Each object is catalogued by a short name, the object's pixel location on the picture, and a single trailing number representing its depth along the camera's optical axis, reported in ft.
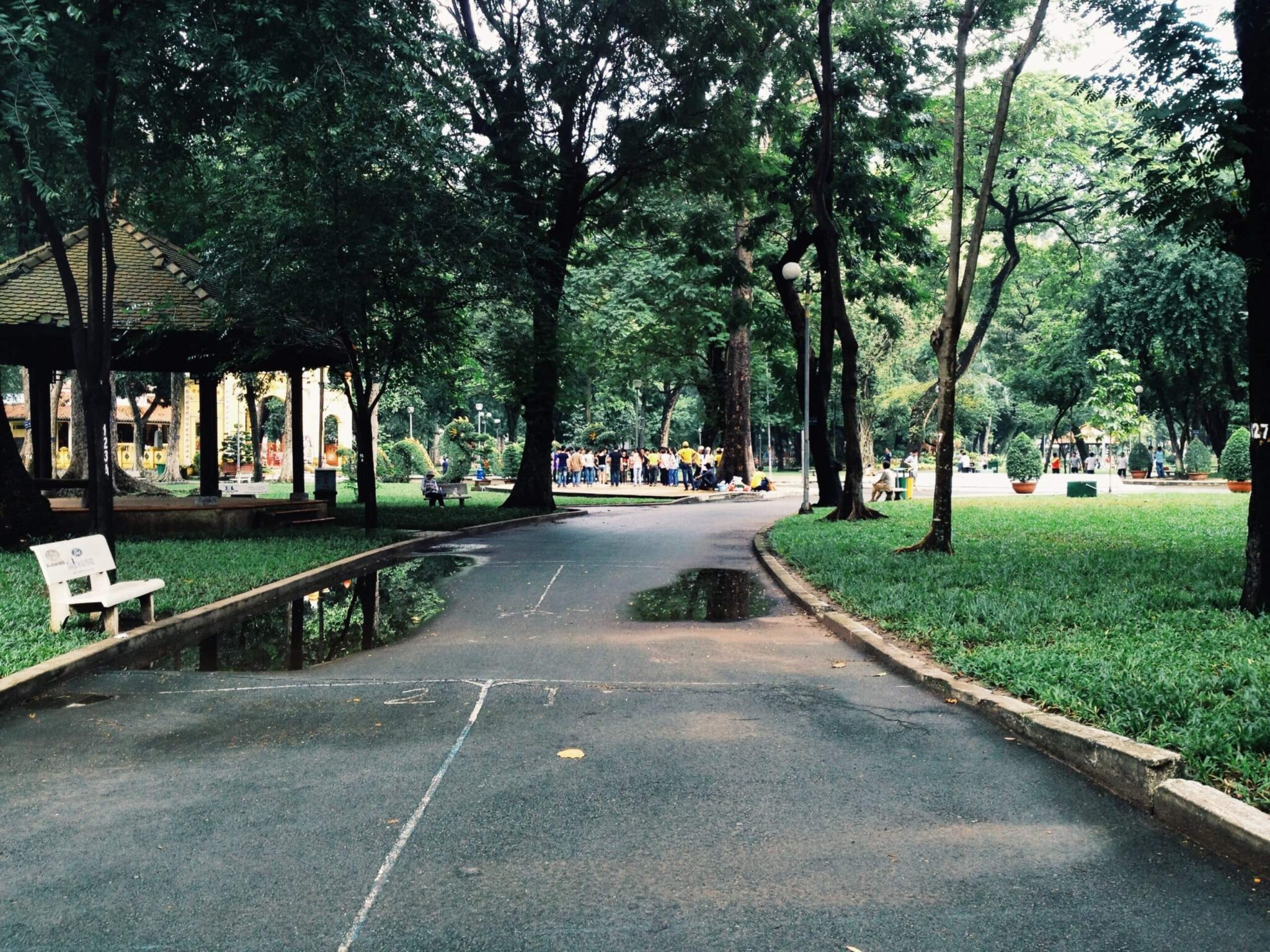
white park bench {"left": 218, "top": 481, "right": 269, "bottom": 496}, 81.00
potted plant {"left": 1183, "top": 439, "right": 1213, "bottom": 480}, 162.30
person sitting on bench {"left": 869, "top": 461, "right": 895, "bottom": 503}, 89.51
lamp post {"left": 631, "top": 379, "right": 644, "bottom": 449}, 219.82
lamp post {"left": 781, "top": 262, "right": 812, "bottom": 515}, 70.79
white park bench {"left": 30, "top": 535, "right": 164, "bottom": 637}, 26.55
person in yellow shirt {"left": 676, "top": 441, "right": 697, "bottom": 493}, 132.16
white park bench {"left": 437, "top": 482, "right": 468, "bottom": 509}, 87.35
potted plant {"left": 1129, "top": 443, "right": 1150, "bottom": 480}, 163.02
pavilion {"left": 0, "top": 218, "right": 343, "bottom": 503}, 56.65
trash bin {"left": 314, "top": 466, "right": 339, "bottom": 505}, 76.28
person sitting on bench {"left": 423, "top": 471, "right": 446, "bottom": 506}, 84.07
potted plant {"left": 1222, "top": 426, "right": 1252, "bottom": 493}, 99.09
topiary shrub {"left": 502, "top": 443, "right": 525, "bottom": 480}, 162.40
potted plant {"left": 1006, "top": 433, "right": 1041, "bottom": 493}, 107.86
